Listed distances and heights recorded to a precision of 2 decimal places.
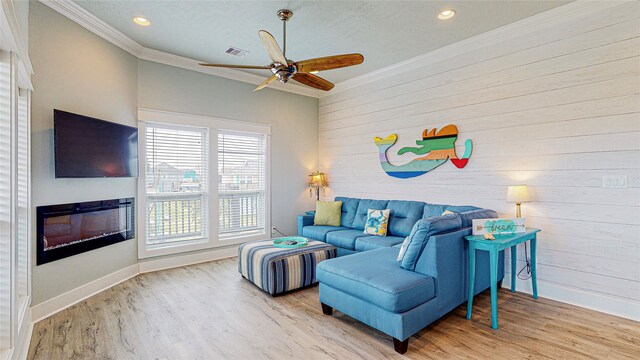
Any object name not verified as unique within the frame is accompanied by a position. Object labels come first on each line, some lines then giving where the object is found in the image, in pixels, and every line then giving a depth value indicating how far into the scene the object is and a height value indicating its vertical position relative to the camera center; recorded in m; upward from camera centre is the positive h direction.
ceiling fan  2.65 +1.08
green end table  2.57 -0.66
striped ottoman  3.32 -0.98
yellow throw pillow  4.97 -0.58
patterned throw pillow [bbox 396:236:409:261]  2.70 -0.65
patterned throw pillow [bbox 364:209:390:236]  4.23 -0.64
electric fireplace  2.92 -0.52
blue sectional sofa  2.26 -0.84
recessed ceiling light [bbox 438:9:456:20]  3.15 +1.72
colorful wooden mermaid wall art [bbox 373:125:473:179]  4.01 +0.36
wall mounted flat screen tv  2.98 +0.35
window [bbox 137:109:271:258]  4.23 -0.06
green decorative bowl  3.76 -0.81
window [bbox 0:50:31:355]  1.97 -0.15
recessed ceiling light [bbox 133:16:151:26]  3.30 +1.74
